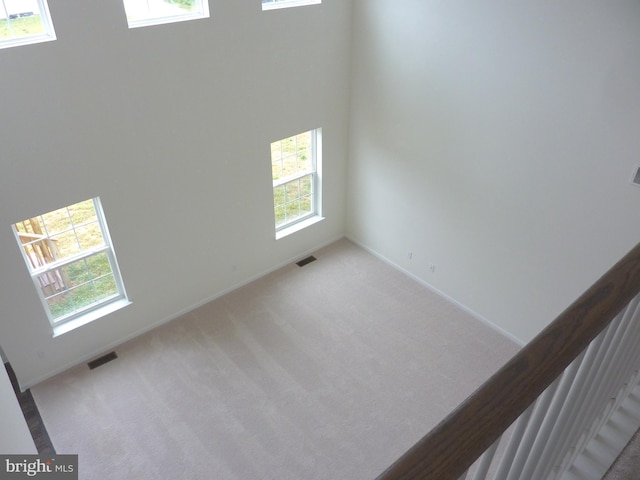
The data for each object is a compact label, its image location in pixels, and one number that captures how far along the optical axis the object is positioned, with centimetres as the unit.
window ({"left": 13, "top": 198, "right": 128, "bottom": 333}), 484
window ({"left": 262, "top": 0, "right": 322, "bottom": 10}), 528
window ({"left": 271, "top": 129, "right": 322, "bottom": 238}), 639
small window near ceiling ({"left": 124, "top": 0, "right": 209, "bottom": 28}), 446
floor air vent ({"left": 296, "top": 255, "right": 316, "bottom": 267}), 708
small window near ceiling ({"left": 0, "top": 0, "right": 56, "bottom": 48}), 388
